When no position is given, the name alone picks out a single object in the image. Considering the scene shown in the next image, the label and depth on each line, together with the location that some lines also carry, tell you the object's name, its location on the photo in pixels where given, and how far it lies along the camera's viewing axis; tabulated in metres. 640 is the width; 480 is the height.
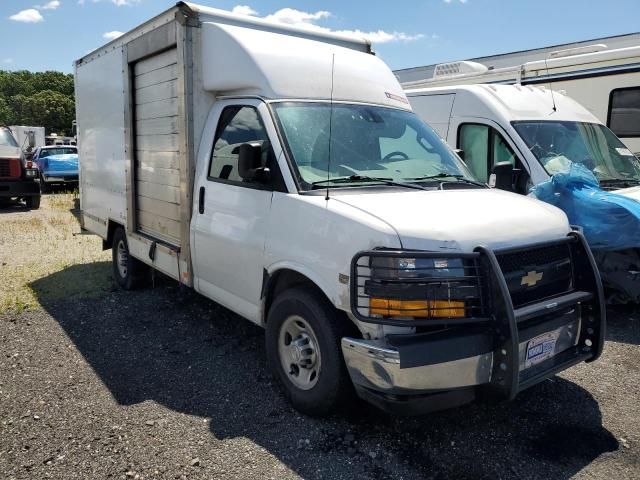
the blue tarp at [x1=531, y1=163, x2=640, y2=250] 5.28
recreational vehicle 8.18
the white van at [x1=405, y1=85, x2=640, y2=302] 6.46
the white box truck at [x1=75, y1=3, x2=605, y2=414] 3.04
